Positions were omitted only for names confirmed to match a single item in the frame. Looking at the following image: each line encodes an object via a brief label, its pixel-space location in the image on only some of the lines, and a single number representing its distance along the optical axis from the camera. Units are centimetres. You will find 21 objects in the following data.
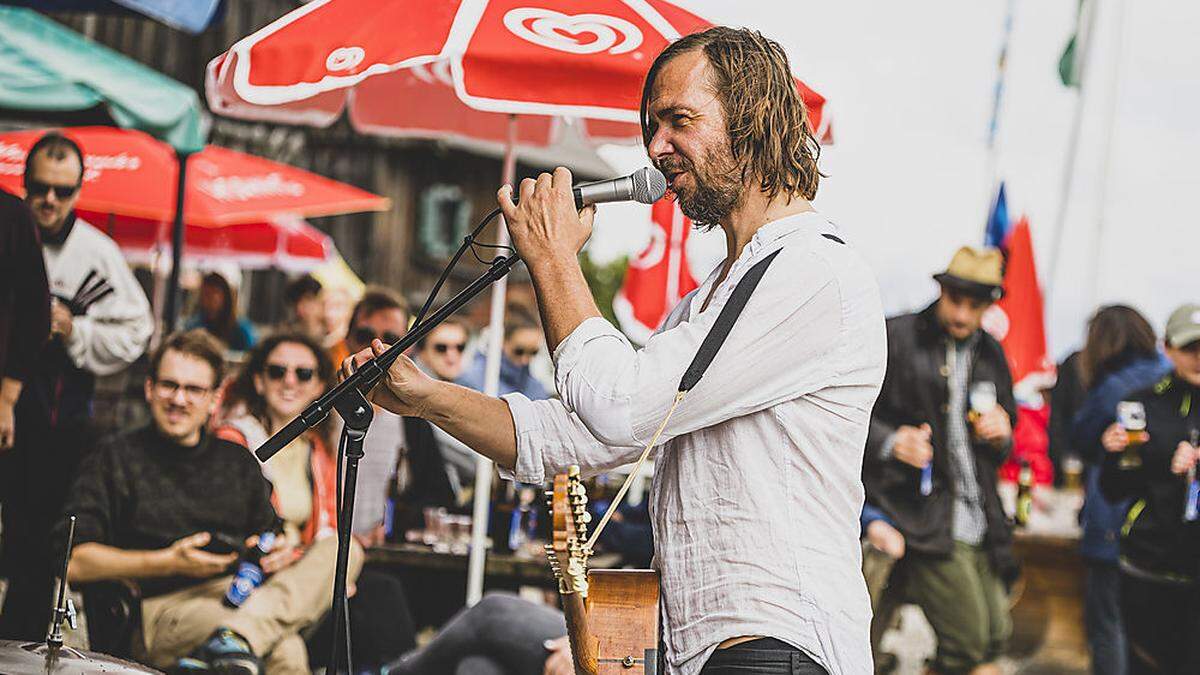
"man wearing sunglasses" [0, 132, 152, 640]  604
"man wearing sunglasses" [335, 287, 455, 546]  672
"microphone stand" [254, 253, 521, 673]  269
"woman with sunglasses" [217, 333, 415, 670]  588
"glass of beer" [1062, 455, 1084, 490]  1217
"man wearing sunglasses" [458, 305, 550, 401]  848
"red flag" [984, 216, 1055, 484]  1105
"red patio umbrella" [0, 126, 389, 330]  863
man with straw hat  698
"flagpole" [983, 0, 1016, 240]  1462
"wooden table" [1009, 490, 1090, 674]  991
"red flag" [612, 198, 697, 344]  1072
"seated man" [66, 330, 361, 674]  505
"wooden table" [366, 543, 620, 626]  622
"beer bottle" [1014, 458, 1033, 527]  765
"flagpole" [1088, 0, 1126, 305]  1730
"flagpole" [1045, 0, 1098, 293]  1455
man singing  244
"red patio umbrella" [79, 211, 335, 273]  1222
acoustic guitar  264
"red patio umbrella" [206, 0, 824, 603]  423
